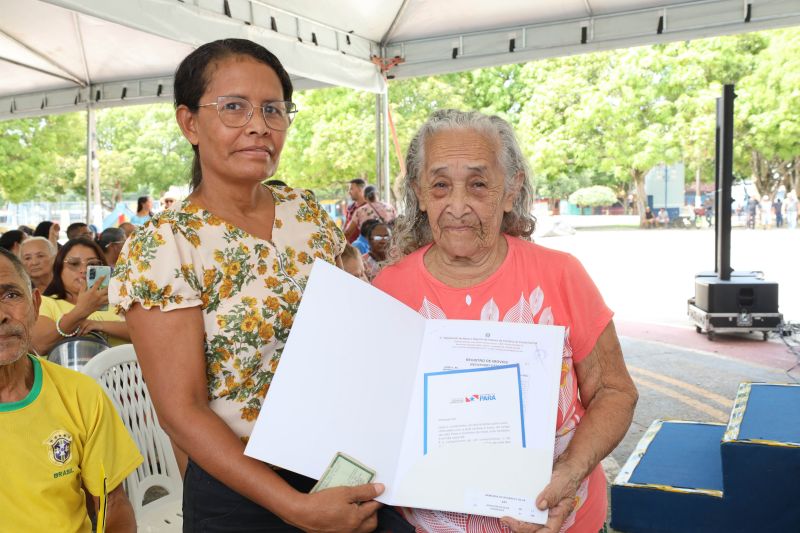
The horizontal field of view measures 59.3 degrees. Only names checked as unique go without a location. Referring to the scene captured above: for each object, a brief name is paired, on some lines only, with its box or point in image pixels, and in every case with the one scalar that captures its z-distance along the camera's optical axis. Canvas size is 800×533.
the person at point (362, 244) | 7.97
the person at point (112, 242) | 6.54
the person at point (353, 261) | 5.05
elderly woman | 1.73
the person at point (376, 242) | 7.32
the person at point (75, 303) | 4.03
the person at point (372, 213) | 9.10
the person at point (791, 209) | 28.73
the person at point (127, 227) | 8.16
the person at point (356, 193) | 10.29
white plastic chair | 2.83
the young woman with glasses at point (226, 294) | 1.45
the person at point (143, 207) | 12.28
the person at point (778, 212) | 29.97
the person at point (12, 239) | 6.75
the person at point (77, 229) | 8.41
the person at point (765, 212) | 29.48
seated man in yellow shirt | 1.84
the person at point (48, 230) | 8.94
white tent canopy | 6.62
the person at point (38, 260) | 5.74
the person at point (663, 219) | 35.35
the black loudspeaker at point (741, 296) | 8.01
